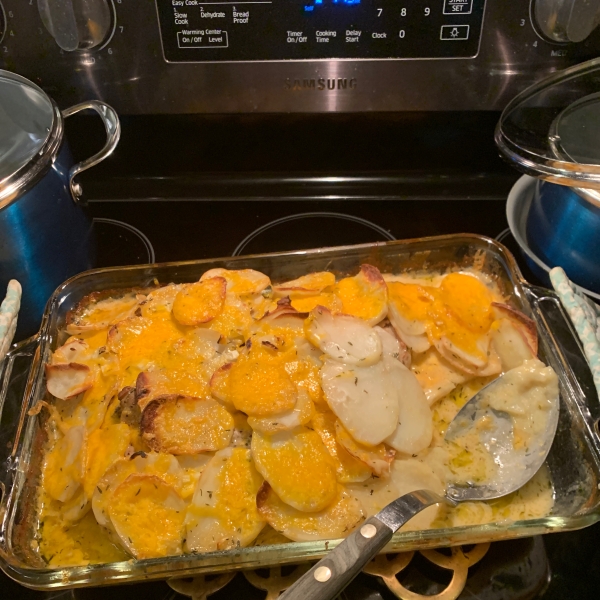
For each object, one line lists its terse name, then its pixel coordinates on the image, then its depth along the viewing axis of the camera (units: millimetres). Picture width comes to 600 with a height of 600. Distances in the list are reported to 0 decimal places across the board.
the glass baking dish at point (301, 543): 357
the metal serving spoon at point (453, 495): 318
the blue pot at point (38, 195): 441
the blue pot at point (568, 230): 451
